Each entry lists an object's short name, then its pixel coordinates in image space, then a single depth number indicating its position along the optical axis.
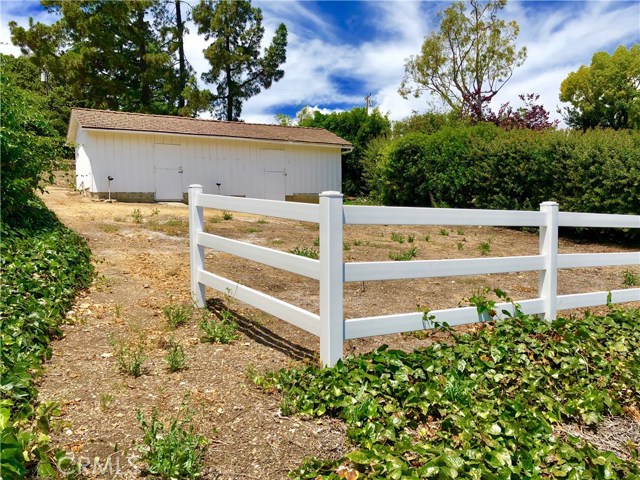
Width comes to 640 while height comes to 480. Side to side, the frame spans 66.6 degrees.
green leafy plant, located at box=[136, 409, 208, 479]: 2.17
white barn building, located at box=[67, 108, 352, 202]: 17.34
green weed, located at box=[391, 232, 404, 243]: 9.92
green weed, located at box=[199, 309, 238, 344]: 4.12
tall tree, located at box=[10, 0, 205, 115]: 25.58
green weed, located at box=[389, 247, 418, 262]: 7.52
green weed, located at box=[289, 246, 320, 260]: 7.38
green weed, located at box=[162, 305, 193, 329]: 4.54
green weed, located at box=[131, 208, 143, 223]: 10.92
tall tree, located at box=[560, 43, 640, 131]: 32.31
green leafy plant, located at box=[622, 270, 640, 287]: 6.70
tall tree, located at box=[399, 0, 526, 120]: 30.02
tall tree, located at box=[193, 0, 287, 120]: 28.23
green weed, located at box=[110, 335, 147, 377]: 3.32
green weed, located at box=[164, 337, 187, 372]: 3.43
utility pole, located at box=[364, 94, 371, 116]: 36.69
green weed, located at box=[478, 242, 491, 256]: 9.07
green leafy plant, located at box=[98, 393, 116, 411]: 2.81
